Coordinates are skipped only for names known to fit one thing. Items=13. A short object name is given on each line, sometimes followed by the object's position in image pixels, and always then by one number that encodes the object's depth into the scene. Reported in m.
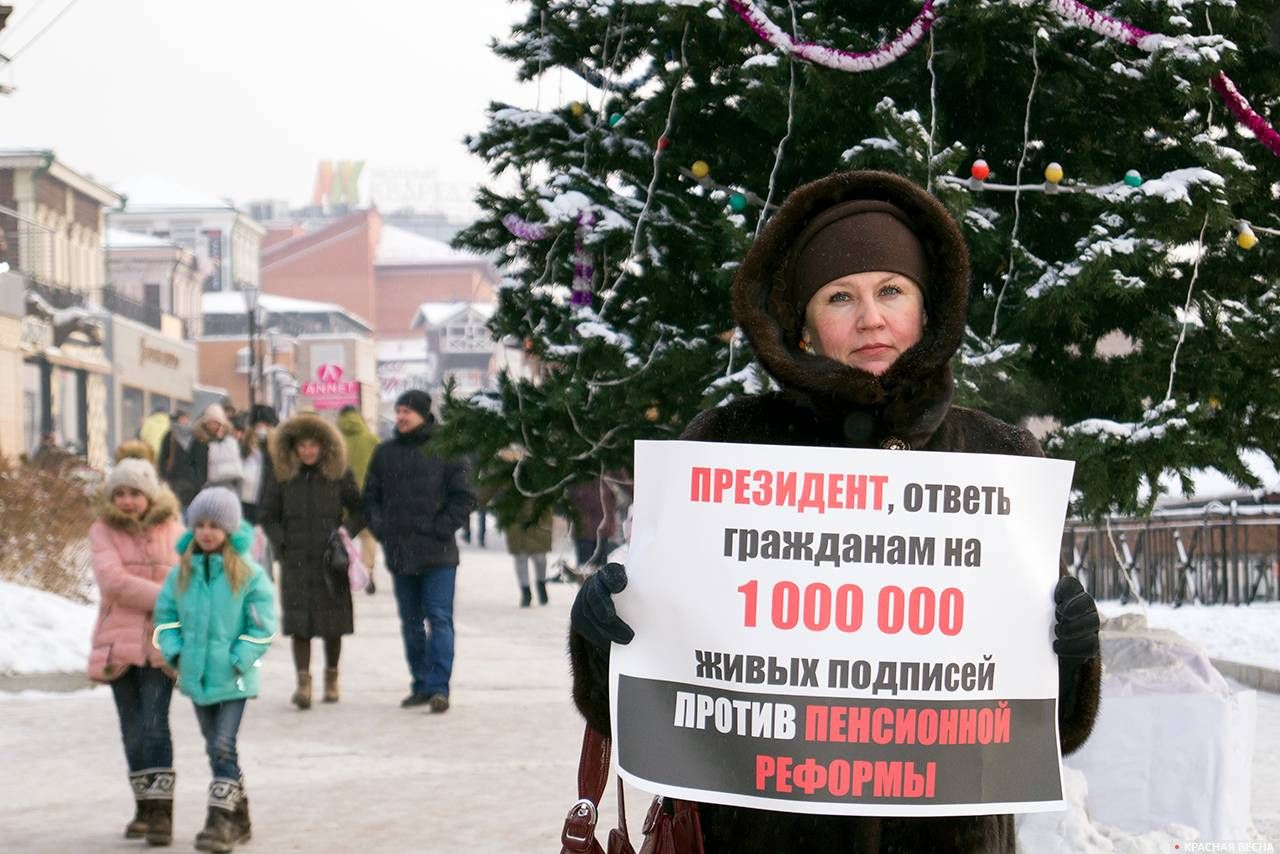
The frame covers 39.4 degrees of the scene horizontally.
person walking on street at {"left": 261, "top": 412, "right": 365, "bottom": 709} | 10.94
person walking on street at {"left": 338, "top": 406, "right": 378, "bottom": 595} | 16.81
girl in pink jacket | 6.95
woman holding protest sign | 2.86
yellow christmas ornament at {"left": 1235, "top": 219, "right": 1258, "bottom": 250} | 5.95
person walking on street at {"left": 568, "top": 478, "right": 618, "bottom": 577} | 17.86
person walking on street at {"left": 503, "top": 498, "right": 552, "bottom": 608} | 17.38
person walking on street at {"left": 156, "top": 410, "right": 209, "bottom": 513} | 17.44
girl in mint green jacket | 6.82
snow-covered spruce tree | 5.92
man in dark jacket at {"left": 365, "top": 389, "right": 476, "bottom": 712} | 10.69
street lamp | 41.53
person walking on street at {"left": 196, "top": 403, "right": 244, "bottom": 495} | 17.14
